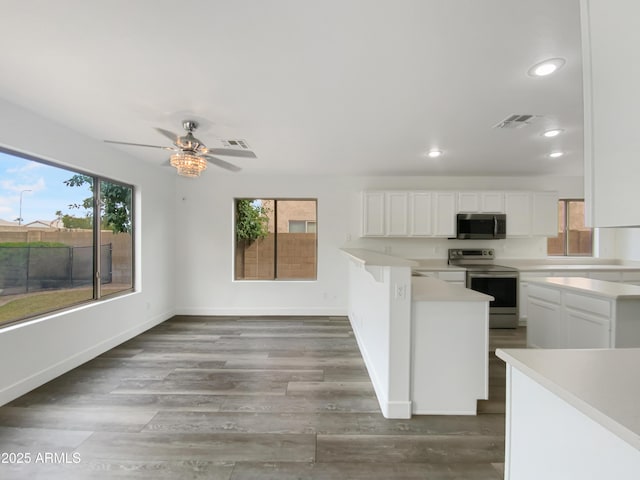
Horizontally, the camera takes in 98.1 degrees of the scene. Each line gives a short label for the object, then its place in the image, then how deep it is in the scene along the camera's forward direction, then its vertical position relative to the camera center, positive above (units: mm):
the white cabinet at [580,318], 2254 -695
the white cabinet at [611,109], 657 +338
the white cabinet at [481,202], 4469 +649
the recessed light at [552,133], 2783 +1132
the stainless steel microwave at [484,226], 4418 +259
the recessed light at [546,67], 1690 +1108
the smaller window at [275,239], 4934 +43
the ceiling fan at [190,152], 2352 +795
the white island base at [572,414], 654 -479
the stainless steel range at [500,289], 4113 -693
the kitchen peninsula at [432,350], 2068 -810
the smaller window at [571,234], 4875 +152
